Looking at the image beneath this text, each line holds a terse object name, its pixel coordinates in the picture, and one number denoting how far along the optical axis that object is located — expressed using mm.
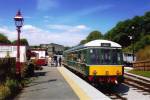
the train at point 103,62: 7769
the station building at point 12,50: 10252
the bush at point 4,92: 4543
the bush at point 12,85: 5435
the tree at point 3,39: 46992
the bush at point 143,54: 15949
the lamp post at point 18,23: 6851
